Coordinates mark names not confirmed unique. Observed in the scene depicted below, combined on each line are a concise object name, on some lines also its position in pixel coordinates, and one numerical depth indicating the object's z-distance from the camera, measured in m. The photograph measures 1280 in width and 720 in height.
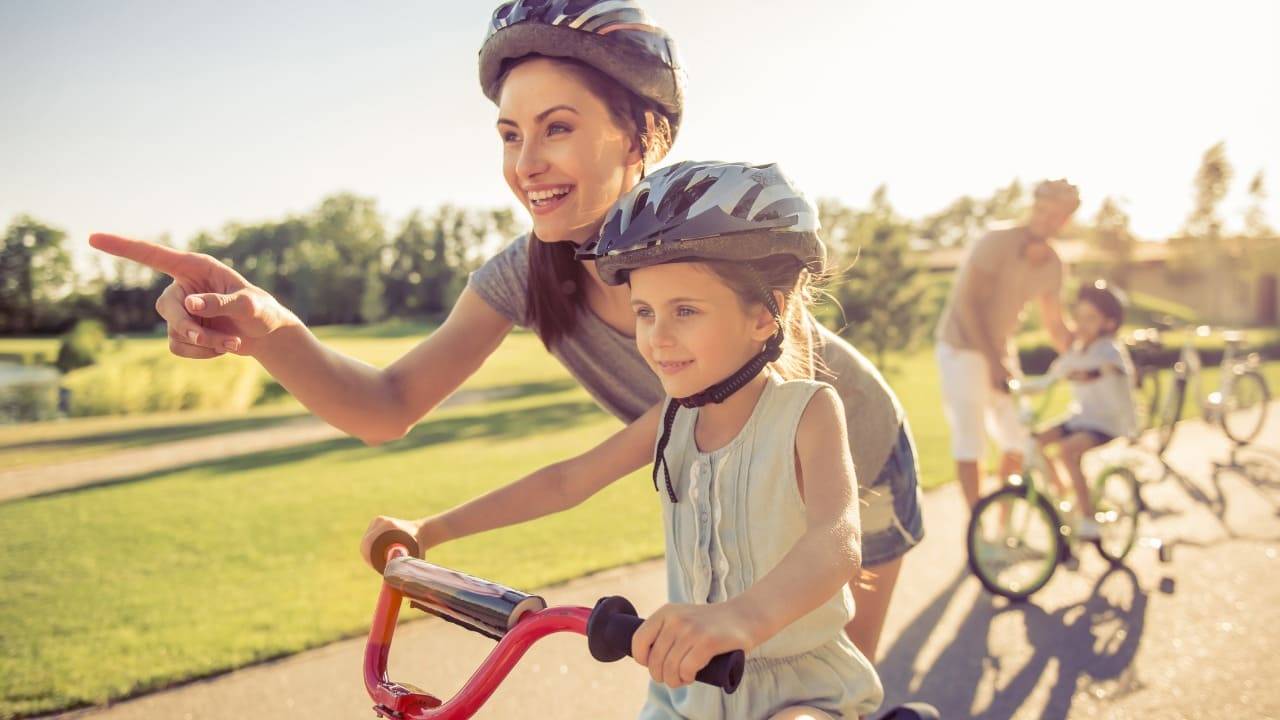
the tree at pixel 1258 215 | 53.47
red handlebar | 1.59
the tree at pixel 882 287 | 22.72
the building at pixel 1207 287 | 55.19
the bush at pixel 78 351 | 27.39
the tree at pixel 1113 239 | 53.06
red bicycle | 1.45
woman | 2.28
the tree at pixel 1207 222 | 51.22
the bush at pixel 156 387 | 22.17
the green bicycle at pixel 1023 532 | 5.92
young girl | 1.96
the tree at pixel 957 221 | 93.94
